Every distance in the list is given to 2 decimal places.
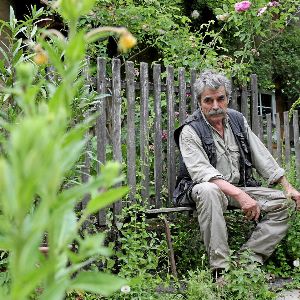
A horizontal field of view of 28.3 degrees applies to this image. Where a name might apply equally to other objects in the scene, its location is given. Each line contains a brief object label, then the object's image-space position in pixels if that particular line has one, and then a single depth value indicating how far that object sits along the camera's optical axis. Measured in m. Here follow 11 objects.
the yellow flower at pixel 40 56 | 1.32
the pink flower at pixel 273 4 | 6.27
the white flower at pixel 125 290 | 3.73
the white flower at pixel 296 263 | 4.57
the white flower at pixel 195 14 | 8.98
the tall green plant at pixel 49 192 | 0.69
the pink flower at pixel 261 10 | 6.14
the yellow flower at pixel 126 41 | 1.16
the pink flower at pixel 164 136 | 5.16
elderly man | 4.27
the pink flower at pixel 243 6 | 6.11
